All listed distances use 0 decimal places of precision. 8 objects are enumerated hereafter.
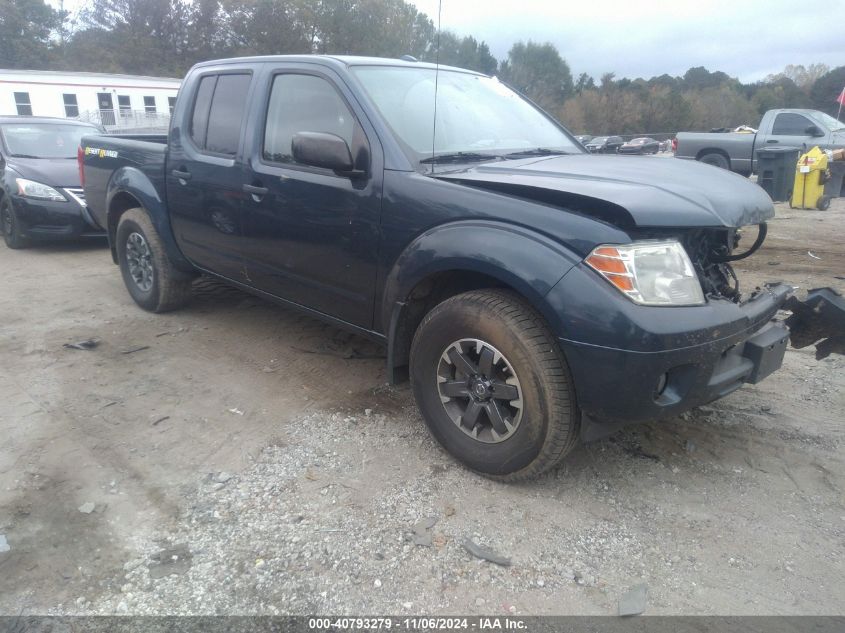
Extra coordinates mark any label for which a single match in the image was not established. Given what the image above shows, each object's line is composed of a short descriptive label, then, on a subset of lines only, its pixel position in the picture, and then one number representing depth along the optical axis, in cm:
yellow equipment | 1123
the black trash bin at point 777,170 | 1181
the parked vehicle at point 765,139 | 1333
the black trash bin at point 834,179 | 1148
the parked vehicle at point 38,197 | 788
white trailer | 3281
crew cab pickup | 253
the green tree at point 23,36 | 5481
